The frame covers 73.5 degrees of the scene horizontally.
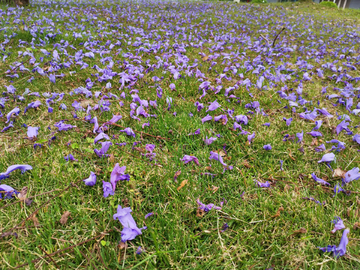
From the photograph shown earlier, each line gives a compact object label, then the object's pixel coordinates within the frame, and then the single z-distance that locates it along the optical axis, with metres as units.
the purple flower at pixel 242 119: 0.45
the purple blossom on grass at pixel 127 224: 0.26
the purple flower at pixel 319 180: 0.34
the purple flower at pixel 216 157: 0.36
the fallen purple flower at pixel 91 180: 0.31
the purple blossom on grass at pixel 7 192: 0.29
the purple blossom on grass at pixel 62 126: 0.42
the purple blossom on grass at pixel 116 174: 0.31
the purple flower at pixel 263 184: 0.33
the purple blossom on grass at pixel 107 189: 0.30
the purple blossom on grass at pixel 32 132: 0.39
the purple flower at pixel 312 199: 0.31
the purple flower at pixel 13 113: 0.42
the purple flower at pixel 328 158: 0.37
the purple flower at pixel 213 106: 0.48
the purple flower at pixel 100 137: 0.39
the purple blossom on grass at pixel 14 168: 0.31
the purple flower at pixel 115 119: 0.44
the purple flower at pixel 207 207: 0.30
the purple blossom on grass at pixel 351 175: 0.33
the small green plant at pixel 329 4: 3.38
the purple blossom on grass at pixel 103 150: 0.36
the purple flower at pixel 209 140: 0.41
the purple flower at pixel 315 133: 0.44
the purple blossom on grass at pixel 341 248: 0.25
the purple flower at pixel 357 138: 0.42
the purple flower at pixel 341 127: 0.44
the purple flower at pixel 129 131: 0.41
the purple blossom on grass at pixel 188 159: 0.37
